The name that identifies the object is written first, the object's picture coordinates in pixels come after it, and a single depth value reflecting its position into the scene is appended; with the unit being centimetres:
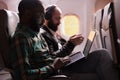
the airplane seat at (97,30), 234
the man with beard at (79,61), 160
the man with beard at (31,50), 133
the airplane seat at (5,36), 147
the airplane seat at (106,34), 173
